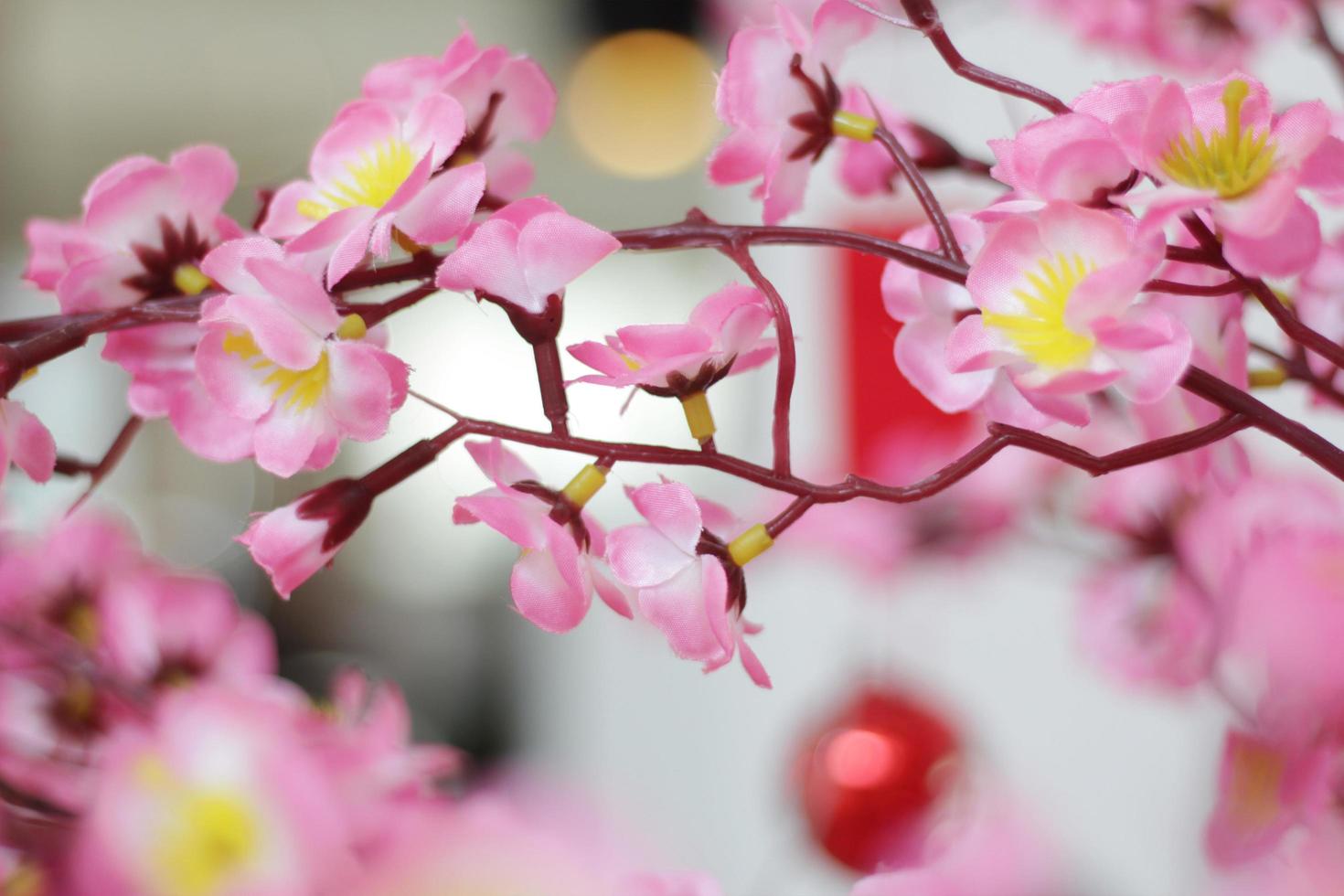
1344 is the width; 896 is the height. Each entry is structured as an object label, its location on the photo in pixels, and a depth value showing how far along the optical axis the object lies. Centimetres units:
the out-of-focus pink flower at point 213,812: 104
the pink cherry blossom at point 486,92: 104
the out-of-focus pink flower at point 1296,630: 108
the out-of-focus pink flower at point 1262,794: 106
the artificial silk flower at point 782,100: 104
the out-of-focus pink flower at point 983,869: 103
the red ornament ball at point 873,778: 170
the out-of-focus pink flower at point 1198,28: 137
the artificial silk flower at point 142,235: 104
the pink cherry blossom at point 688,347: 101
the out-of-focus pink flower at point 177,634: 114
